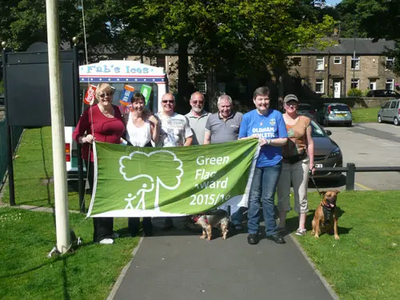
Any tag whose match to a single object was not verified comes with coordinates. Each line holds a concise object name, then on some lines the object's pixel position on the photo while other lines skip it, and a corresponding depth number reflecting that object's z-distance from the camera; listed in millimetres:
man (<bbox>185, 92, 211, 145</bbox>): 6793
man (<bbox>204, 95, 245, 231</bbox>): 6387
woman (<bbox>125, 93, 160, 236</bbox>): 6211
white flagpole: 5543
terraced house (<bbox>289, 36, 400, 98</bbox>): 64562
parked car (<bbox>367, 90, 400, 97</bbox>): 57294
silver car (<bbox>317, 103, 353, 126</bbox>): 31031
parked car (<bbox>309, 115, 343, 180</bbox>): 10465
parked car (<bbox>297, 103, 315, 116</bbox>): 33631
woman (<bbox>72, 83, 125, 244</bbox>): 5992
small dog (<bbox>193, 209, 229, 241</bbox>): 6336
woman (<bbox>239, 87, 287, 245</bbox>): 5922
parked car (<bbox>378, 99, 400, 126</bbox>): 31050
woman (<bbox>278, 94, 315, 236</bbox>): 6289
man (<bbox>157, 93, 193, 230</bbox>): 6379
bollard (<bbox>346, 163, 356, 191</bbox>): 9797
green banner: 6102
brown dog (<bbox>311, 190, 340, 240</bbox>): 6145
